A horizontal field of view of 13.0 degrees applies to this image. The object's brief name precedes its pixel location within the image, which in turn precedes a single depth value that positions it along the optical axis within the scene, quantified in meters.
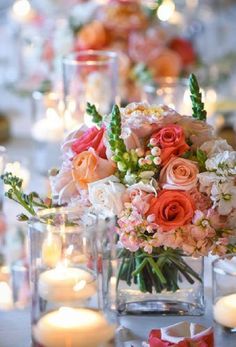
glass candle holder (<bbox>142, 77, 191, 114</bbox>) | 2.15
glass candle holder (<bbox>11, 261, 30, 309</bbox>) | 1.40
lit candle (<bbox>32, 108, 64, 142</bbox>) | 2.24
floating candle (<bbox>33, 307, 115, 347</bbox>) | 1.11
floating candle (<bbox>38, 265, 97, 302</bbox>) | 1.14
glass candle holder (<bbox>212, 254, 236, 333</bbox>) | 1.23
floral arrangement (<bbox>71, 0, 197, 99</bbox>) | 2.34
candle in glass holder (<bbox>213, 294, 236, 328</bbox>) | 1.23
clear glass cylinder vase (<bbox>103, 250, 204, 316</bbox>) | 1.29
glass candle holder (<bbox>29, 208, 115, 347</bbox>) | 1.11
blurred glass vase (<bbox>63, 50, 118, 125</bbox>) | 2.05
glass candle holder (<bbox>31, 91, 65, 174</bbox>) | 2.23
